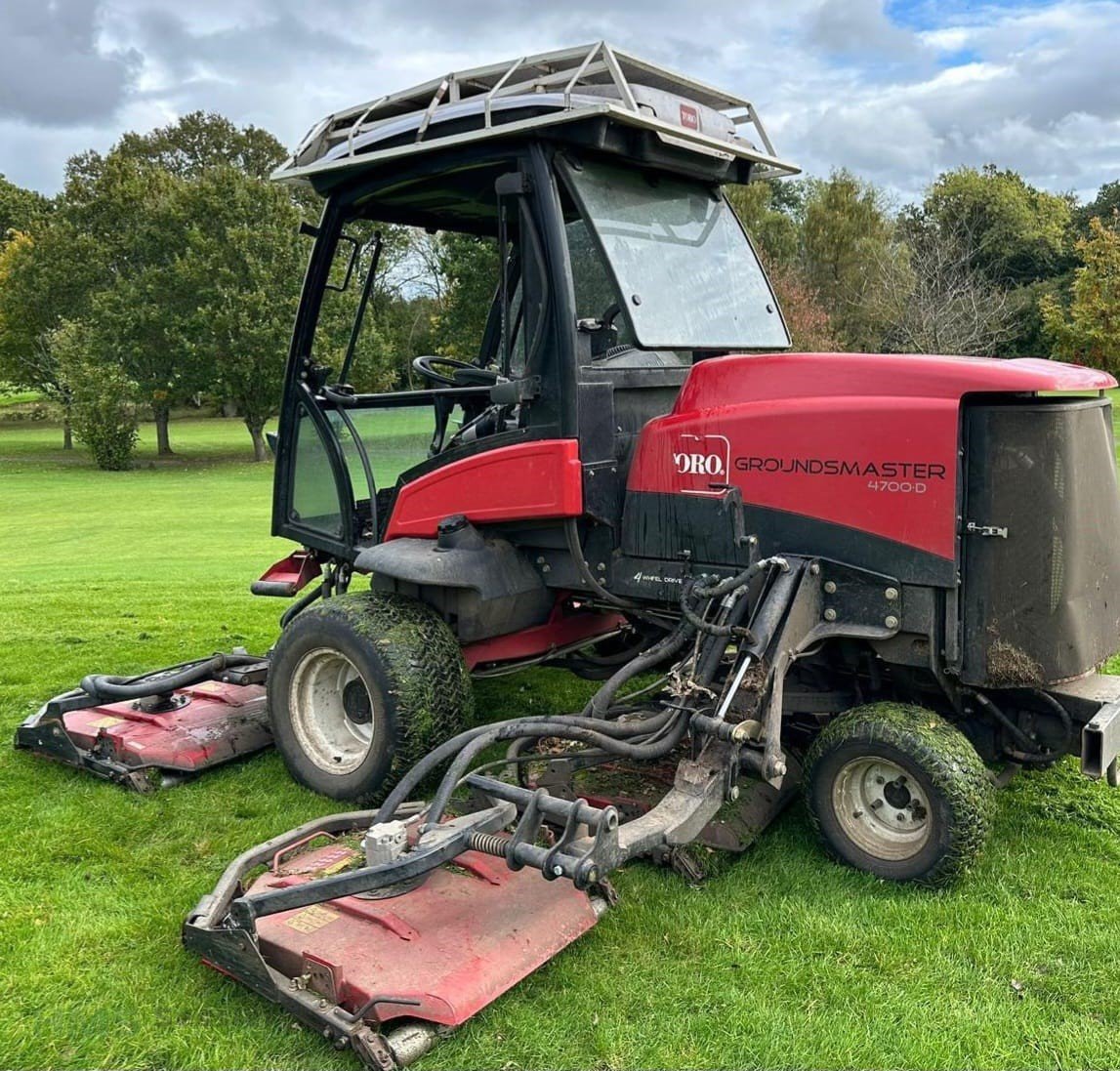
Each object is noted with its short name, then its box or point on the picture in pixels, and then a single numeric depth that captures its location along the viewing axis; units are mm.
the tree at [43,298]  32469
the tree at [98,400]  29734
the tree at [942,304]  25906
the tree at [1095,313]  25562
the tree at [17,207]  41875
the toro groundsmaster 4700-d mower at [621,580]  3396
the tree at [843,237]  33469
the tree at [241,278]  28531
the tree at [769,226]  30688
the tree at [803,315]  25844
